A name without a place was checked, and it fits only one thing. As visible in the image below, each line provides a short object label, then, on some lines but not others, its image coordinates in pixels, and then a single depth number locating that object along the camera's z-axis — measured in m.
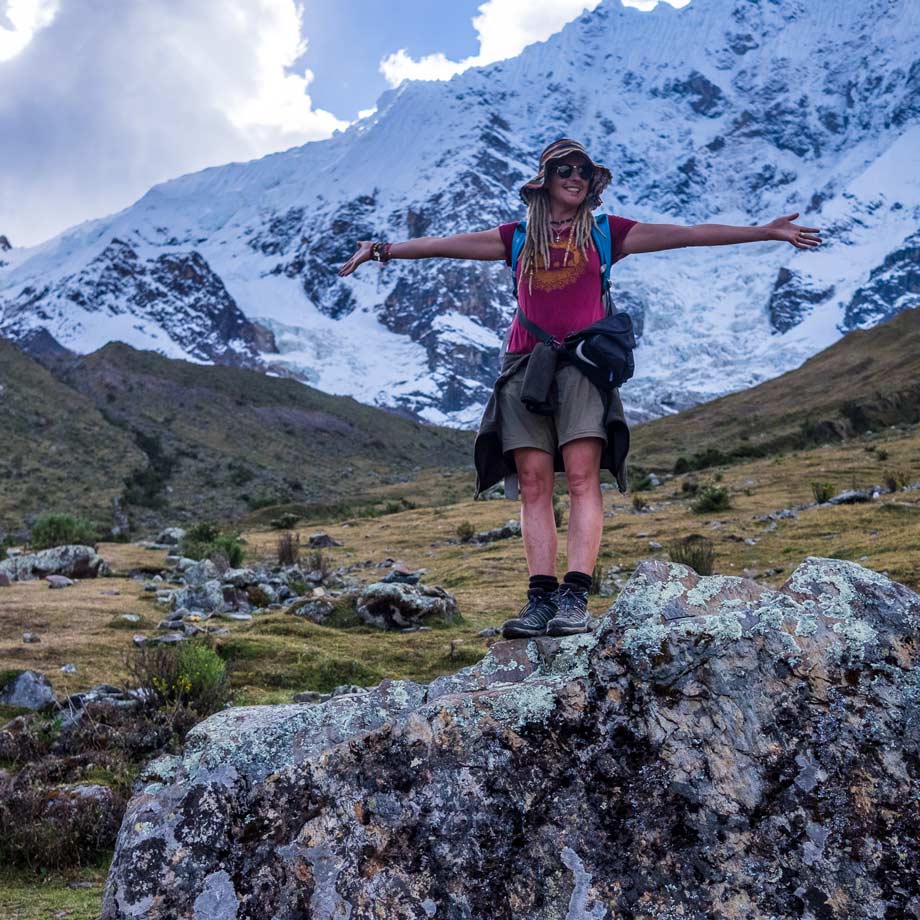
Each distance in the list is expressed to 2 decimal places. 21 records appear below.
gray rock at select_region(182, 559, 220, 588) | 12.13
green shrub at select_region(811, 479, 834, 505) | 14.81
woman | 4.05
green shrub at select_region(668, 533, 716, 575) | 9.83
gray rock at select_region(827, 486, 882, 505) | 14.20
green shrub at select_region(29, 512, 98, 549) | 17.75
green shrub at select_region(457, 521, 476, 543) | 16.94
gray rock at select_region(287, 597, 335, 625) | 9.49
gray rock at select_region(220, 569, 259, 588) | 11.34
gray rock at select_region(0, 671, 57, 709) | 6.29
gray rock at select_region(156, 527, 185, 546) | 21.12
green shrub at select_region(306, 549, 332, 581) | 13.32
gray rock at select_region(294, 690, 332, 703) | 6.19
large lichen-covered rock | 2.60
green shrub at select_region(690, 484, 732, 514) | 15.64
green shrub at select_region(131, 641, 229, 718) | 6.08
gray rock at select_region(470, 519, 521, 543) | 16.42
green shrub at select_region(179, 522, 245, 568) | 15.41
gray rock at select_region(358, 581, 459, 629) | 9.09
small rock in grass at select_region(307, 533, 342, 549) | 18.27
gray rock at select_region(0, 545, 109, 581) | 13.33
